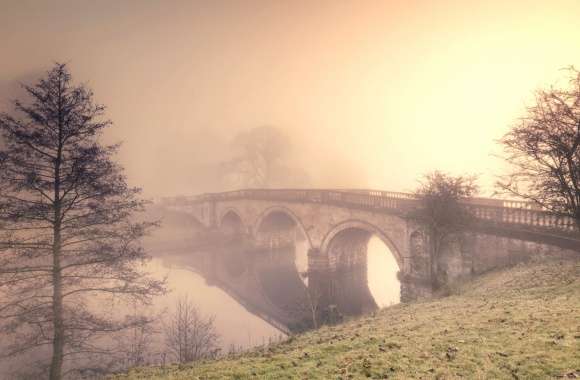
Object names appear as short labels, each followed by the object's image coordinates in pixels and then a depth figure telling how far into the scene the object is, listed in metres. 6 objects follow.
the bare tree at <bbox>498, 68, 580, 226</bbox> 11.44
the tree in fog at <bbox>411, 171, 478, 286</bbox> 17.58
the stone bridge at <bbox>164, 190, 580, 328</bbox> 16.31
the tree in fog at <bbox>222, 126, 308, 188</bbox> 64.75
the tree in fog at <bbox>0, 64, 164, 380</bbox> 10.82
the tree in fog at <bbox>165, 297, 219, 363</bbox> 13.77
